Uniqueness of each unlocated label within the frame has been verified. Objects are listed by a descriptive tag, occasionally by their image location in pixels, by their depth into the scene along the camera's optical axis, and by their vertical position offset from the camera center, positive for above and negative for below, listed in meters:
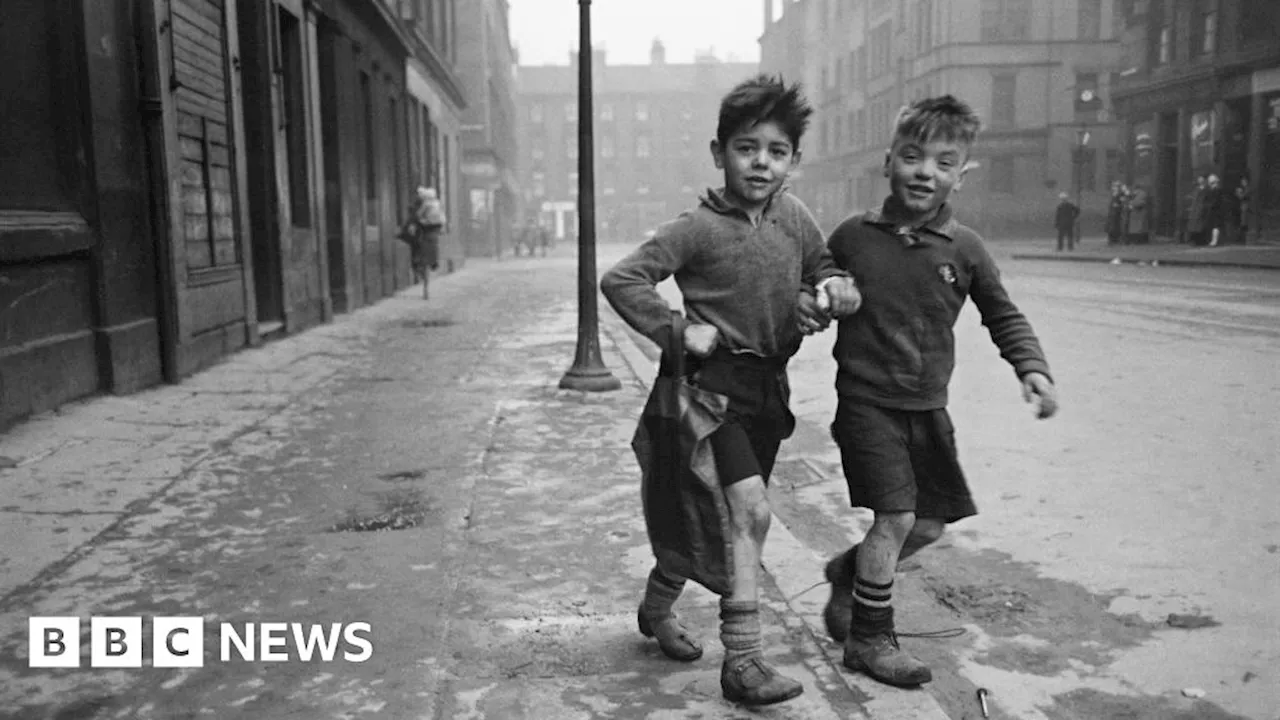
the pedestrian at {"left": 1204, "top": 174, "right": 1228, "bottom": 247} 26.89 +0.06
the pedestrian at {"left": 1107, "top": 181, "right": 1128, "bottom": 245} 30.36 +0.05
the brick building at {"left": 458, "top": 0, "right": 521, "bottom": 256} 42.44 +3.81
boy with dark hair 2.58 -0.19
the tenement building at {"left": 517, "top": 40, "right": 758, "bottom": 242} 91.00 +6.73
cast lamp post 7.23 -0.30
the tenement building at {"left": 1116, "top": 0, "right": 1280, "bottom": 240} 26.91 +3.25
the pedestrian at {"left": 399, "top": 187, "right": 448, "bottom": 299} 16.27 -0.12
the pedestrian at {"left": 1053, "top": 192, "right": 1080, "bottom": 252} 29.55 -0.05
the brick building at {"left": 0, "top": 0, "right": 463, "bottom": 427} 6.30 +0.27
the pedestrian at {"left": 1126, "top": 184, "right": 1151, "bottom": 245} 30.55 -0.20
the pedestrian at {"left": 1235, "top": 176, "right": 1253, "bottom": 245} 26.83 +0.08
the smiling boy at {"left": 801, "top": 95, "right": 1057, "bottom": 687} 2.69 -0.37
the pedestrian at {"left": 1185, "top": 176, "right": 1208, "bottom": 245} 27.59 -0.07
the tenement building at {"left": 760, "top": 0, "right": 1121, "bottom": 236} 42.75 +5.04
